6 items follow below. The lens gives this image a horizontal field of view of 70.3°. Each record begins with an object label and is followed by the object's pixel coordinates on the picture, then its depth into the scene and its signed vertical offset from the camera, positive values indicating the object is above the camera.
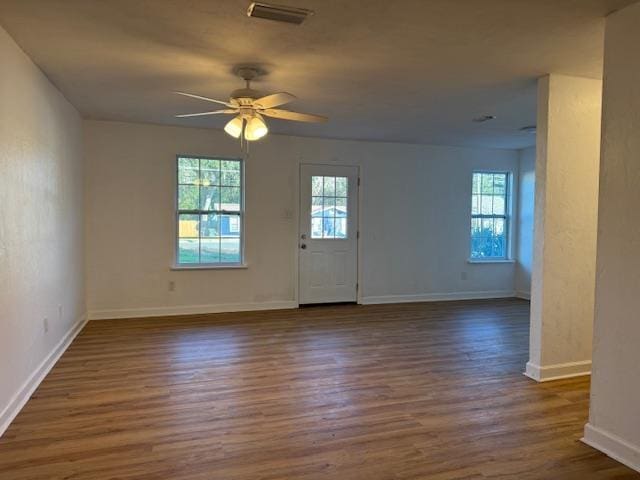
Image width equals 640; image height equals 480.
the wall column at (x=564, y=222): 3.43 +0.01
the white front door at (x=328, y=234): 6.32 -0.20
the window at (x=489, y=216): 7.18 +0.10
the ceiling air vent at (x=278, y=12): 2.36 +1.09
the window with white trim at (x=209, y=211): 5.79 +0.09
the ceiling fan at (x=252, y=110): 3.23 +0.82
